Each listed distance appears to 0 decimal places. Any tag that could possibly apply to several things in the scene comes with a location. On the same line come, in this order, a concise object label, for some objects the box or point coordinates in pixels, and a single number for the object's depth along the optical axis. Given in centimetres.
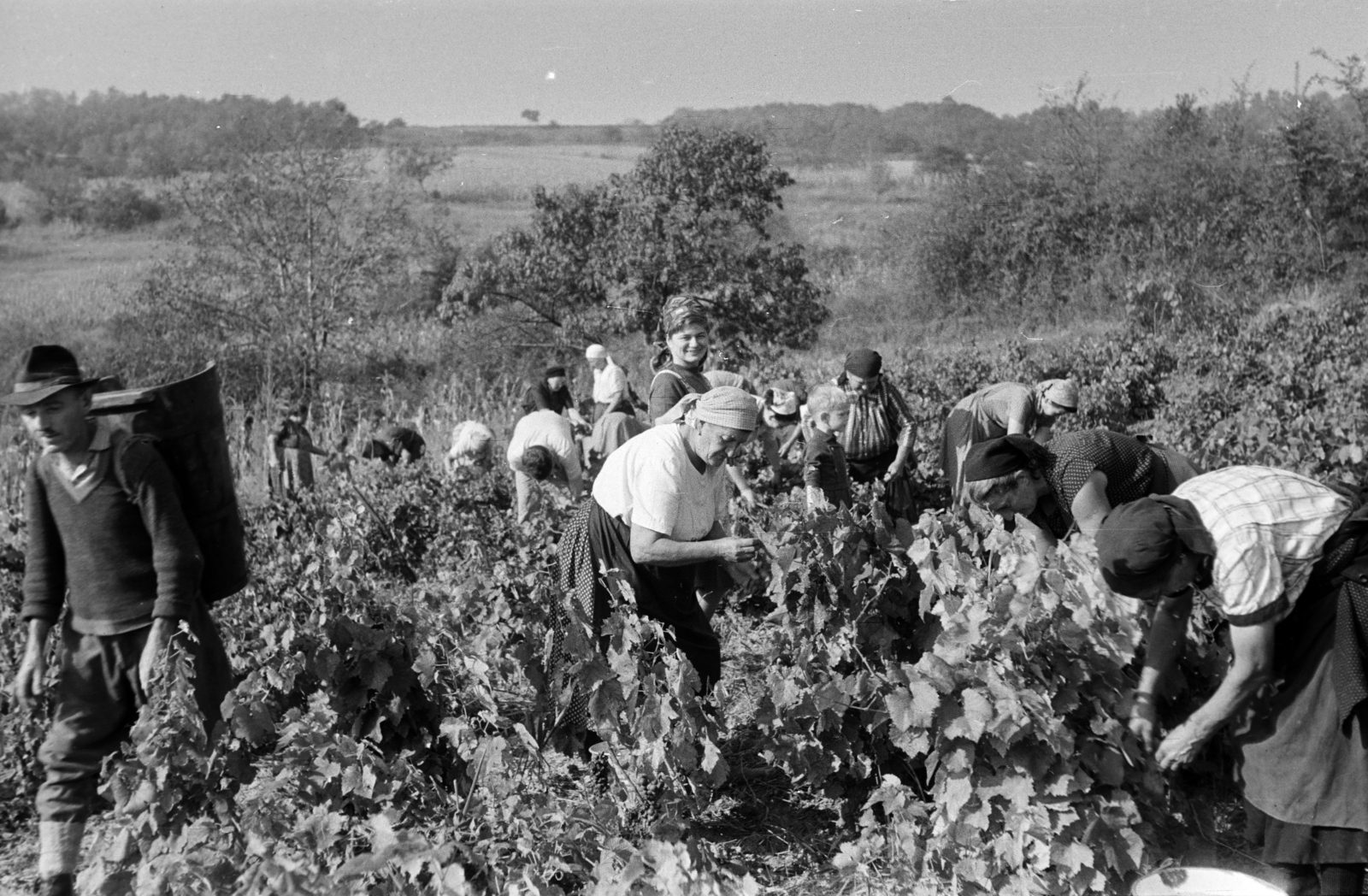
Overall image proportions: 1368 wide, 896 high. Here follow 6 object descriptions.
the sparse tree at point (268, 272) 2459
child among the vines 593
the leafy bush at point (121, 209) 4162
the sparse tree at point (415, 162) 2671
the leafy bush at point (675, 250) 1744
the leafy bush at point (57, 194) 4253
